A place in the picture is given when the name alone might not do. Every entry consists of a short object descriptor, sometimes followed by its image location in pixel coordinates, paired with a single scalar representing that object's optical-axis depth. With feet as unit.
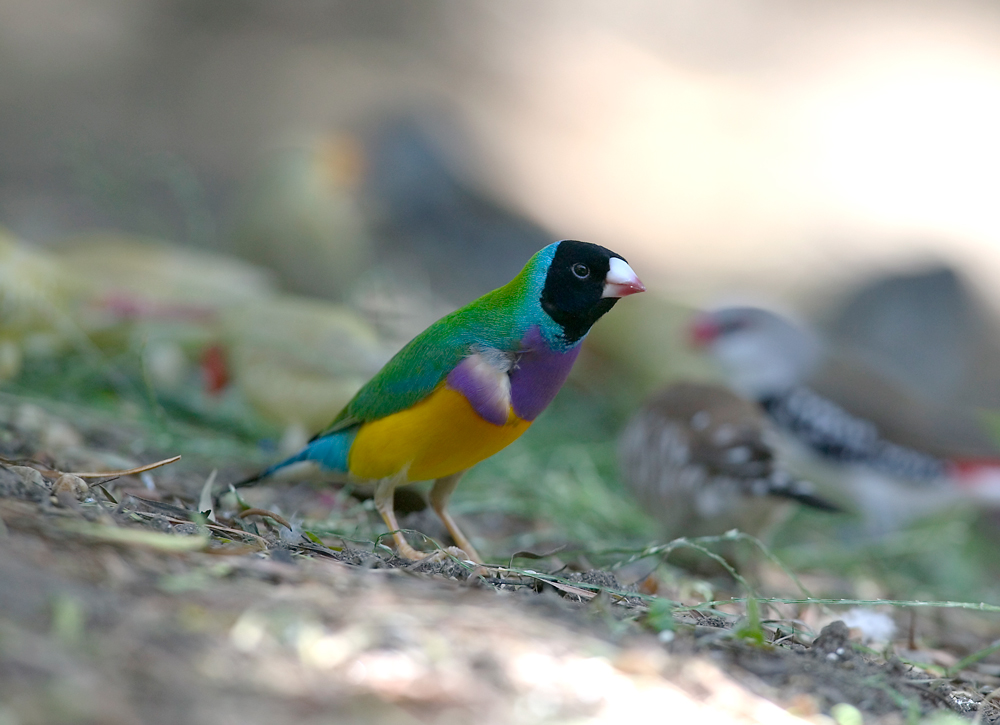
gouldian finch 15.34
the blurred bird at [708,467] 21.74
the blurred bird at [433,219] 48.11
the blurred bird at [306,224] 36.09
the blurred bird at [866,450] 29.78
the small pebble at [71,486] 13.88
